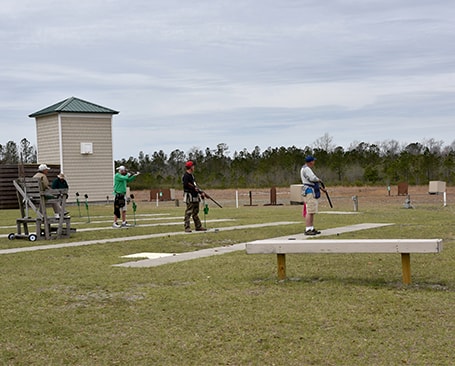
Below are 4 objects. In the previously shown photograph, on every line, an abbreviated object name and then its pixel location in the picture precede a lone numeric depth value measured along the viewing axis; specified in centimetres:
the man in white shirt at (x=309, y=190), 1527
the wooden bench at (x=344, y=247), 870
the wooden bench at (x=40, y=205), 1670
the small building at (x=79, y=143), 4012
